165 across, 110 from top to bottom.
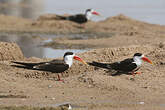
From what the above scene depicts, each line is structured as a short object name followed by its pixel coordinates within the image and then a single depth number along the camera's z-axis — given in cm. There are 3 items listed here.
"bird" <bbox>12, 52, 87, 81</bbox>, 1894
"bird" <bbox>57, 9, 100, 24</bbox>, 4150
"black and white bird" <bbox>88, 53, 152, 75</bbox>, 1902
